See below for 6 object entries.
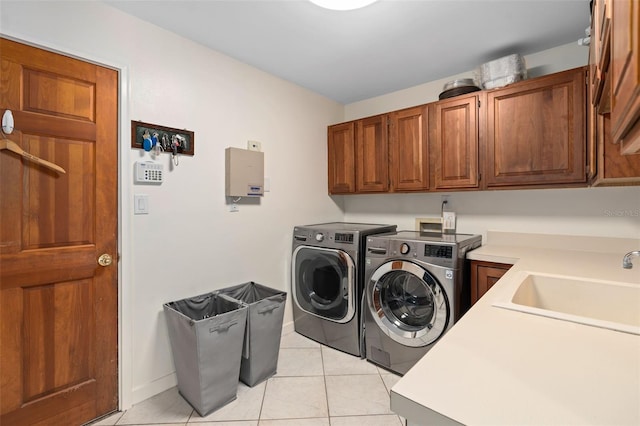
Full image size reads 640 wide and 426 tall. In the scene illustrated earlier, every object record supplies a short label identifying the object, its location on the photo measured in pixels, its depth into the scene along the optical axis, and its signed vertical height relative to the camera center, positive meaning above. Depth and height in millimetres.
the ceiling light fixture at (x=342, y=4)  1485 +1051
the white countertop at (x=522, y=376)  487 -325
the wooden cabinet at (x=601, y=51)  833 +512
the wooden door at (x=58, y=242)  1437 -150
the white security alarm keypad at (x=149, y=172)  1801 +256
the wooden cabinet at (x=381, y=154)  2496 +541
